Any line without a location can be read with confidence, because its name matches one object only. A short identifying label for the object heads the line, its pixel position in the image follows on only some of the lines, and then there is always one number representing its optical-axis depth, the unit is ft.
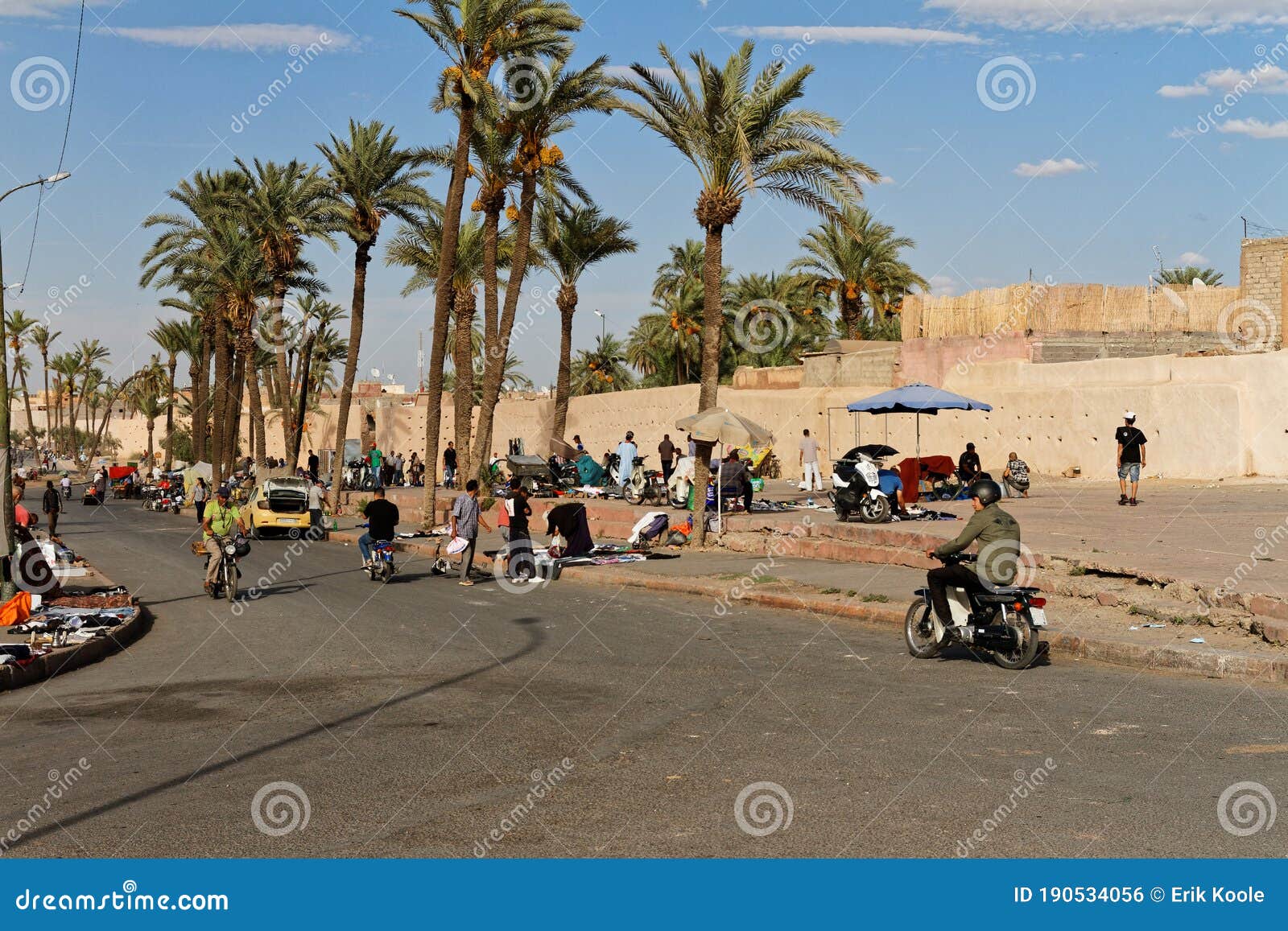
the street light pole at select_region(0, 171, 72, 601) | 58.08
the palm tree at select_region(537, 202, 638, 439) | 152.25
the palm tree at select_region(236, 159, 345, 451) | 162.71
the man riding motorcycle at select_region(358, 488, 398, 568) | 69.41
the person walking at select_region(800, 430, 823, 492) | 113.19
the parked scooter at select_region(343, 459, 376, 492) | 175.32
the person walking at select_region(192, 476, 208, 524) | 164.47
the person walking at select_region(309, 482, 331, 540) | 113.91
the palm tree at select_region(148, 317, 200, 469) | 265.13
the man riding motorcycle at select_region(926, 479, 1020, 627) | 40.06
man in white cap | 82.58
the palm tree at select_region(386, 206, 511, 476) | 153.07
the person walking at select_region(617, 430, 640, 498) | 117.50
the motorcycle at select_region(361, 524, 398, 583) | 70.23
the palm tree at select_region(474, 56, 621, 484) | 117.50
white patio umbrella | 81.82
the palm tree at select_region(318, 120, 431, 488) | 145.89
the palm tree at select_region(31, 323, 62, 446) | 403.69
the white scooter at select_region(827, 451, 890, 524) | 82.38
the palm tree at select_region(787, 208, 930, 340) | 176.04
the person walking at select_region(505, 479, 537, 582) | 69.10
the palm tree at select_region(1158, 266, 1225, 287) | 224.53
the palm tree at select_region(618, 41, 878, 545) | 79.41
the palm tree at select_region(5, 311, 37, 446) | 362.94
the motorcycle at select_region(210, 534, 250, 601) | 62.49
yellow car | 114.01
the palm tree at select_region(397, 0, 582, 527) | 108.47
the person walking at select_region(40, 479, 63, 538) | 100.68
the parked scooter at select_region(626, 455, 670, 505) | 107.65
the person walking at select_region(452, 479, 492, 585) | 68.39
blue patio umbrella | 98.73
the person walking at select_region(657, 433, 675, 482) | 117.39
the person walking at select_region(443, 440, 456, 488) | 158.40
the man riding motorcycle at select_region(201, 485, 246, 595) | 62.28
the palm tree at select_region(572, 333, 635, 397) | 289.33
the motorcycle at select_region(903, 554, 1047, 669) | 39.19
